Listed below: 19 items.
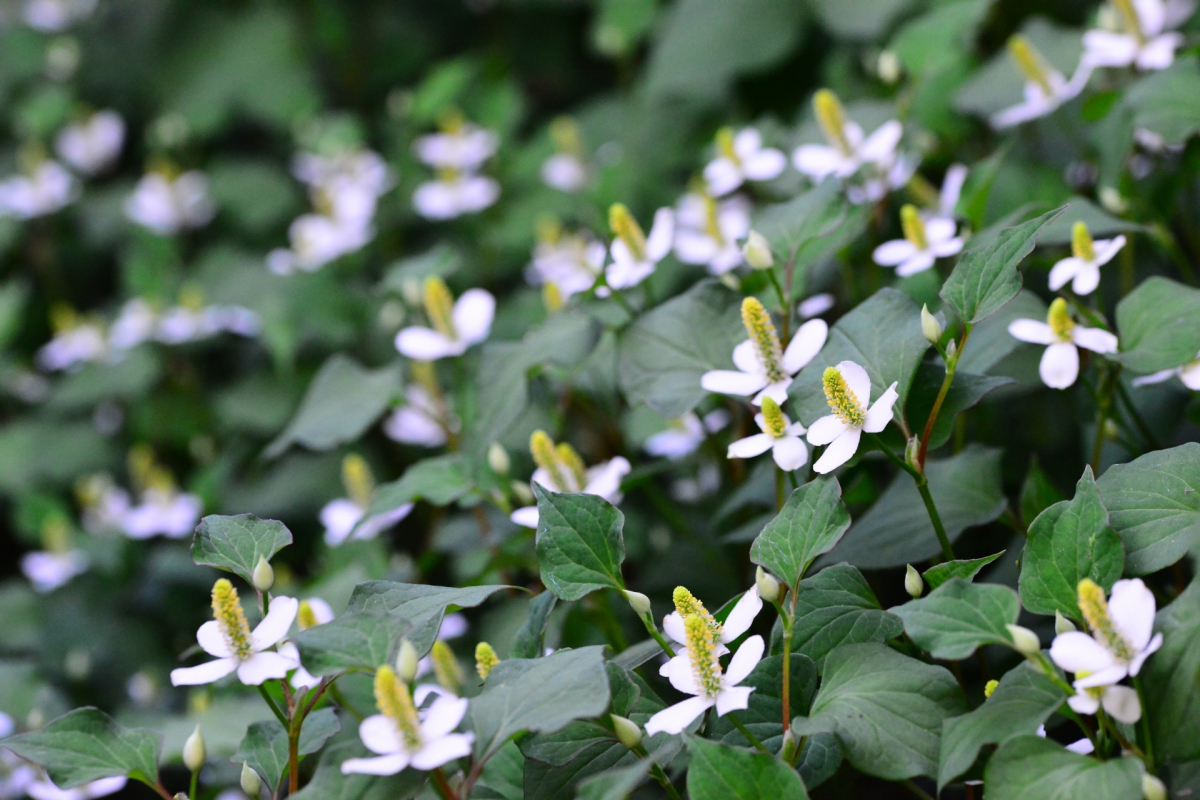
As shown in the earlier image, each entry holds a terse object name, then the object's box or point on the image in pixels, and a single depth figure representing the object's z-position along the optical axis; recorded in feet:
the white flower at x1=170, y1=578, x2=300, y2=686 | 3.91
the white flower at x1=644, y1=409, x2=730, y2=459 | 4.48
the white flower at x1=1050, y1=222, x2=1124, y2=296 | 4.08
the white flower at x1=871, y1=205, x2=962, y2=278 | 4.22
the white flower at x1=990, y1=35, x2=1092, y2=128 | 4.49
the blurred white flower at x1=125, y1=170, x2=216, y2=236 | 7.28
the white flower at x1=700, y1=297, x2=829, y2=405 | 4.03
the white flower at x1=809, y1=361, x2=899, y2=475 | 3.91
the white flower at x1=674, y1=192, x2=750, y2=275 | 4.47
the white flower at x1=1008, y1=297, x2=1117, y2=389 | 4.02
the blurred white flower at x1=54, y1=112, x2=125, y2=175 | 8.09
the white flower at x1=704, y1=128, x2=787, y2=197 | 4.56
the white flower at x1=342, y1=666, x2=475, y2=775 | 3.80
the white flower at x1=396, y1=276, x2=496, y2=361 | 4.38
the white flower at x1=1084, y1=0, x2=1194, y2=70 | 4.44
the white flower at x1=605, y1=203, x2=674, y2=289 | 4.29
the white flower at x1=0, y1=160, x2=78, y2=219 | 7.42
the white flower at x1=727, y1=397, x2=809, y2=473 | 4.01
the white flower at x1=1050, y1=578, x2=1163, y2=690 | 3.77
